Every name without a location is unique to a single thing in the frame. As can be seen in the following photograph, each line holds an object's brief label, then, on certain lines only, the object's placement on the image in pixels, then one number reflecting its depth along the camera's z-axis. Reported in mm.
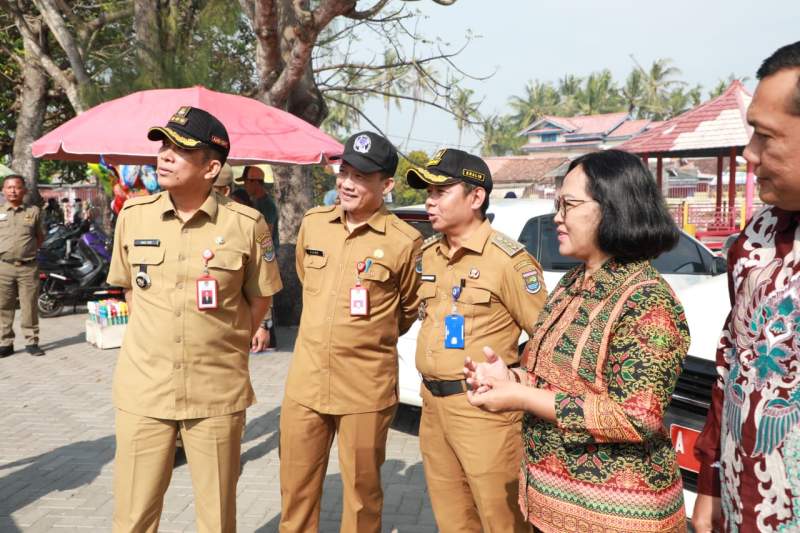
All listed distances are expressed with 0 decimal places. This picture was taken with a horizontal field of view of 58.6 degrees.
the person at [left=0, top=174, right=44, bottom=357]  7883
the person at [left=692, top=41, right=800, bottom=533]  1402
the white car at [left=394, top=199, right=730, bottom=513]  3596
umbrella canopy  5780
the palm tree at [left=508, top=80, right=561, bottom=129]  80100
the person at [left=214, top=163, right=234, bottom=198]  5645
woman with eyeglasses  1756
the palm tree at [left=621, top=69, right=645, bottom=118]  74312
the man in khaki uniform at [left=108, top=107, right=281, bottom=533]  2678
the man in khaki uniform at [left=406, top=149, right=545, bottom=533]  2656
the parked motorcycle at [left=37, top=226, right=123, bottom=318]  10766
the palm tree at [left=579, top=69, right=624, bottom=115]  77250
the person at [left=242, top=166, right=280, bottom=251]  7836
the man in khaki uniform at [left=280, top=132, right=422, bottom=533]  3018
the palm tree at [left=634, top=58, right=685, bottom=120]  72350
